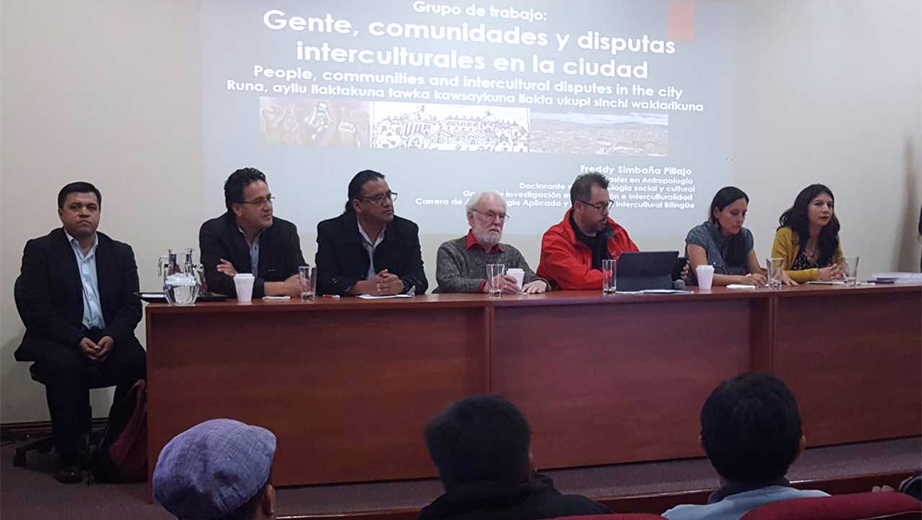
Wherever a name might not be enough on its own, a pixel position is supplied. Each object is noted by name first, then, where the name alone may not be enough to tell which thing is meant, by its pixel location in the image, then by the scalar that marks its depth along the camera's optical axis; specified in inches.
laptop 136.3
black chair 138.4
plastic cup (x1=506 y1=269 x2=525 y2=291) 137.2
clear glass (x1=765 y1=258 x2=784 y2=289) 144.0
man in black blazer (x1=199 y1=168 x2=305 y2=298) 140.0
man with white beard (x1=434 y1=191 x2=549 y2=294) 150.1
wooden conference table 118.1
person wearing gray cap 48.1
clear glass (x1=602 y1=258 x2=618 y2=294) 135.4
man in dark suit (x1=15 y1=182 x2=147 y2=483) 135.7
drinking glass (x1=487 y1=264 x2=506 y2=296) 132.6
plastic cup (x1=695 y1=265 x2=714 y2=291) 143.3
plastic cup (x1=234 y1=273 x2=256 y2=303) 123.7
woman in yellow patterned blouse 172.1
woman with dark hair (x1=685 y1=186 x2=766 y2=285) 163.6
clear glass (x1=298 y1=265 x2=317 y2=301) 124.0
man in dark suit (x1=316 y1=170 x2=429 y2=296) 147.2
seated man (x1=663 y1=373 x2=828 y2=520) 55.9
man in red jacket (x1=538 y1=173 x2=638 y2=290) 151.6
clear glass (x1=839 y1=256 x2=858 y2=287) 146.8
